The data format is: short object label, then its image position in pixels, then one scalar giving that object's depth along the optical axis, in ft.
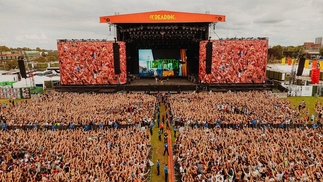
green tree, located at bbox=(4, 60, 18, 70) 223.92
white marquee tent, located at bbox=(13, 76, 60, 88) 107.86
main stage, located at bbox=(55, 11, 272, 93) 97.66
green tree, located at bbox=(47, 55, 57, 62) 306.23
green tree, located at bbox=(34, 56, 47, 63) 286.25
